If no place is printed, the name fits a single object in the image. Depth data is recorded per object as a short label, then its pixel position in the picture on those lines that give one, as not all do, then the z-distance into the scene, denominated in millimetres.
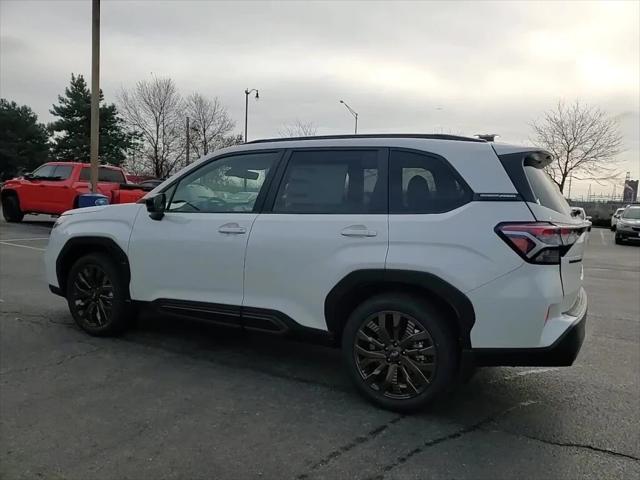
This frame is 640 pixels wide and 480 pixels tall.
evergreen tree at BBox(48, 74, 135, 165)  46969
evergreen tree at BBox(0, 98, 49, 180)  51656
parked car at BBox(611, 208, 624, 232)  28031
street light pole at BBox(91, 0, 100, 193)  13711
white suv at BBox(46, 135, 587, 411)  3338
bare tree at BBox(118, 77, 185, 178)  44875
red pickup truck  15516
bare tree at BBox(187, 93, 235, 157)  45806
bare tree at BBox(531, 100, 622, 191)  42250
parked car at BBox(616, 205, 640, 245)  21656
